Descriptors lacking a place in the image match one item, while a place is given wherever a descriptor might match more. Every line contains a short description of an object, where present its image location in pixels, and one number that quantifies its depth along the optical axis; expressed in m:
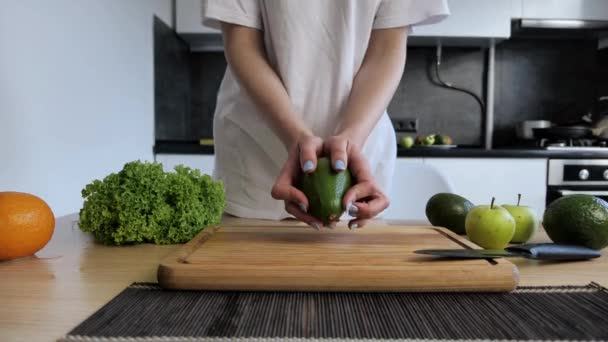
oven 2.20
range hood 2.48
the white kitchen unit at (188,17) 2.42
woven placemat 0.39
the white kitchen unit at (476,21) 2.43
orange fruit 0.60
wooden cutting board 0.50
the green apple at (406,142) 2.51
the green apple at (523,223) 0.79
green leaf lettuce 0.71
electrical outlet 2.82
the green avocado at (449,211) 0.86
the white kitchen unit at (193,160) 2.18
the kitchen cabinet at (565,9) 2.47
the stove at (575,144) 2.30
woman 1.00
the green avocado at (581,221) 0.70
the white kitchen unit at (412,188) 1.39
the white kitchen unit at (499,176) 2.20
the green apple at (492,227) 0.72
